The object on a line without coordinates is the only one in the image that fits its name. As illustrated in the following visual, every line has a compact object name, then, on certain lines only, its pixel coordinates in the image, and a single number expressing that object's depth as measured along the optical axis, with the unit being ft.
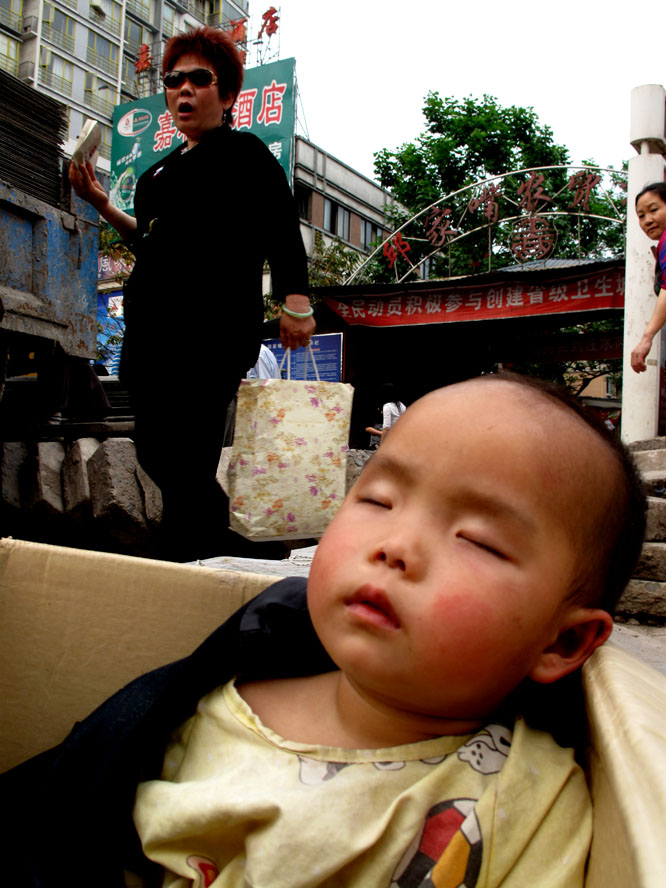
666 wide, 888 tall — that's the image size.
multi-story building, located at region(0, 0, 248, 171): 103.35
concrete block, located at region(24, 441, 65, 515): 11.96
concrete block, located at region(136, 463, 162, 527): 12.05
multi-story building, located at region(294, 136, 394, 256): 79.61
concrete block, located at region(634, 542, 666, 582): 7.73
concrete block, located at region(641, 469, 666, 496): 10.01
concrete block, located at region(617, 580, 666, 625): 7.68
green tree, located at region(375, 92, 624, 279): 69.36
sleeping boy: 2.43
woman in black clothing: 7.36
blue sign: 41.68
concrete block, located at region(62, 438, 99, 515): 12.07
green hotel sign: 46.26
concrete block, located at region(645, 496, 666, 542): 8.54
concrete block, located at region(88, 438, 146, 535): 11.75
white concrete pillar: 18.62
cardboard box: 4.24
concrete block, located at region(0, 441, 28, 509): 11.94
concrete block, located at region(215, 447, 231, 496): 12.26
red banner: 33.55
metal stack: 10.46
